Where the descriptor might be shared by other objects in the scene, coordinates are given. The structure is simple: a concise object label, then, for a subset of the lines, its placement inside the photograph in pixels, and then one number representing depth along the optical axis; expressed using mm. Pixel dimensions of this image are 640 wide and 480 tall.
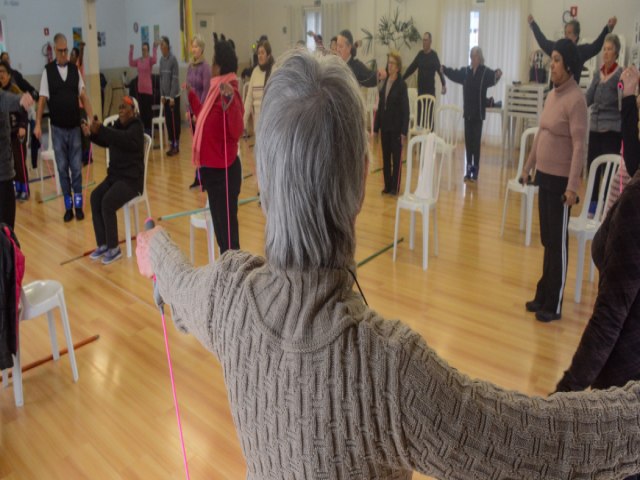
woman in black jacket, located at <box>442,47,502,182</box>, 7086
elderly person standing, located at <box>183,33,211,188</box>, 6422
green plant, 10188
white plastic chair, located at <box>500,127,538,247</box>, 4859
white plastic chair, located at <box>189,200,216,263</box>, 4289
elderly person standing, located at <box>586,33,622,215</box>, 5250
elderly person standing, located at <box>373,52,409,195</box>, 6402
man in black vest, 5363
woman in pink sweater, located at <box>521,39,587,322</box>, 3127
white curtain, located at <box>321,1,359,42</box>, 10727
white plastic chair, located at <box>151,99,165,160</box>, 9009
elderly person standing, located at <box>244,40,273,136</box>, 5457
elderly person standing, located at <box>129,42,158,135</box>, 9555
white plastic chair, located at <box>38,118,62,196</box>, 6512
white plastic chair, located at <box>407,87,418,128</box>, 8867
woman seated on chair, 4441
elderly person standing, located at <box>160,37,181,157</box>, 9048
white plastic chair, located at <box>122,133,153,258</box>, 4765
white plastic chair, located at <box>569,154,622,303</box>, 3791
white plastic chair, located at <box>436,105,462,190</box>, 6293
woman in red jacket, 3750
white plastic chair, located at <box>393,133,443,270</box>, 4395
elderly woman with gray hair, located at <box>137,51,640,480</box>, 760
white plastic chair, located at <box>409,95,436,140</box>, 7473
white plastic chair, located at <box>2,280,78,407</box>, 2854
